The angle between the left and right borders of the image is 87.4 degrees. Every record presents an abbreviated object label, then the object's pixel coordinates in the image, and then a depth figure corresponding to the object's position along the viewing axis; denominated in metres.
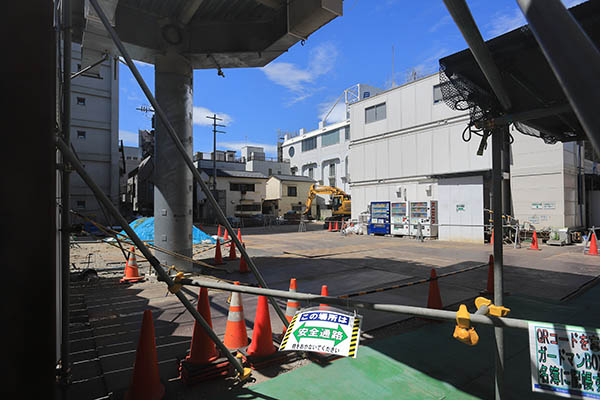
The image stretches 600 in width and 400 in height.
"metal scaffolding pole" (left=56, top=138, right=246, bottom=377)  2.40
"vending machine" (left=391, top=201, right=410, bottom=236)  19.58
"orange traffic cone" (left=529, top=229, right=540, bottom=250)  13.54
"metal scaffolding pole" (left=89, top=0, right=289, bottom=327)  2.99
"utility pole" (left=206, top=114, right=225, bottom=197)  36.99
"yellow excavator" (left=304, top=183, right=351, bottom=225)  30.12
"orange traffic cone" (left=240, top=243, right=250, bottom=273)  8.77
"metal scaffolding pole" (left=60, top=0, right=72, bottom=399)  2.99
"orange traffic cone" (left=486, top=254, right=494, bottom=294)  6.26
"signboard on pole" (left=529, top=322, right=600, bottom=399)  1.57
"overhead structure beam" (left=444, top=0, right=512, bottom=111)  1.72
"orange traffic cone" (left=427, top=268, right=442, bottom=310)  5.07
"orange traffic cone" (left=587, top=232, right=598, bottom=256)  12.04
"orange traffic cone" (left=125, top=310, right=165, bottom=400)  2.95
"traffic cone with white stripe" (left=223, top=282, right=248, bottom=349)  3.96
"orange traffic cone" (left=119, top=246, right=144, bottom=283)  7.77
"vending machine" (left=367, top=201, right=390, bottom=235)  20.75
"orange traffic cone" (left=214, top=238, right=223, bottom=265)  10.14
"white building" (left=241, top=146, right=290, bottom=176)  54.69
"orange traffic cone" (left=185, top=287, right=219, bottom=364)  3.48
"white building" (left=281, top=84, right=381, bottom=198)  47.89
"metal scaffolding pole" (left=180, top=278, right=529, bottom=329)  1.65
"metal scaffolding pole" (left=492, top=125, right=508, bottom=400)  2.92
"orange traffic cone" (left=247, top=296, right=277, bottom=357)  3.80
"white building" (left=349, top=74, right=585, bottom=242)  16.28
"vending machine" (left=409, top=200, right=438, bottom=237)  18.41
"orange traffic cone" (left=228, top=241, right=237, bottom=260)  10.84
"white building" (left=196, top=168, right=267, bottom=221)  37.50
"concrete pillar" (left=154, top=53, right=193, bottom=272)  7.81
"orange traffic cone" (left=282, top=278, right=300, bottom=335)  4.42
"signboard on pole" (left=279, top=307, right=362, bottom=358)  2.17
